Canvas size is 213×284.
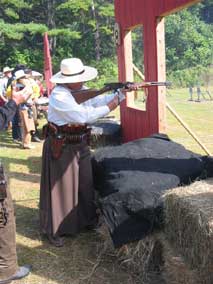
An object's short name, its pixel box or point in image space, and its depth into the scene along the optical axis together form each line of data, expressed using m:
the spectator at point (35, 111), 10.37
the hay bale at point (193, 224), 3.08
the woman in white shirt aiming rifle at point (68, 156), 4.44
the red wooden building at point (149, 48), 6.21
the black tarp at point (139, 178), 3.73
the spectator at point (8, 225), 3.60
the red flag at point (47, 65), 11.97
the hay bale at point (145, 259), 3.75
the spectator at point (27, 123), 9.49
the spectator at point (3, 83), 10.48
